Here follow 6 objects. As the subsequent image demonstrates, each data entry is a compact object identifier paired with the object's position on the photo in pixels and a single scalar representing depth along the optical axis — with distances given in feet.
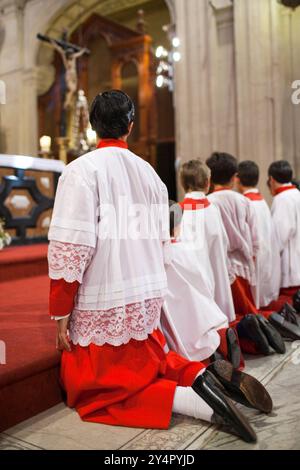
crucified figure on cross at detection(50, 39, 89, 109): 29.45
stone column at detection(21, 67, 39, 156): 33.71
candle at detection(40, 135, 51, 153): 20.43
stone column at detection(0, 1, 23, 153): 33.12
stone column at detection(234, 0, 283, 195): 20.40
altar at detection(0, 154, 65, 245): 17.25
